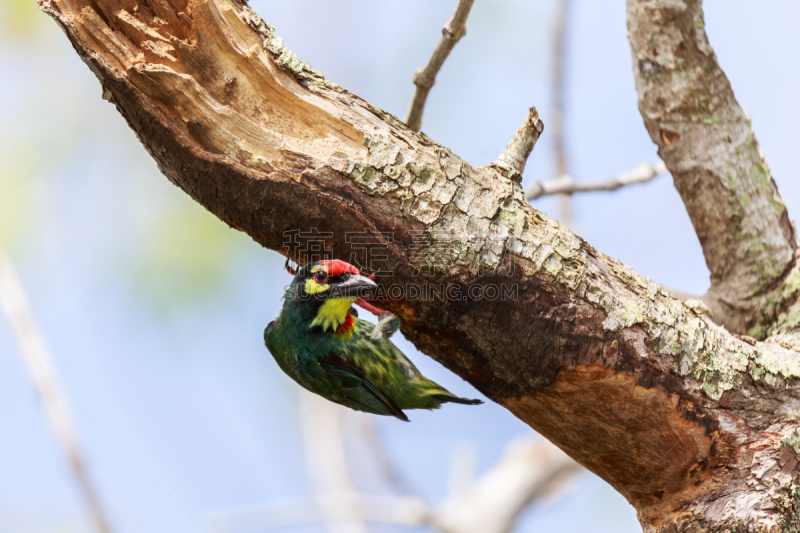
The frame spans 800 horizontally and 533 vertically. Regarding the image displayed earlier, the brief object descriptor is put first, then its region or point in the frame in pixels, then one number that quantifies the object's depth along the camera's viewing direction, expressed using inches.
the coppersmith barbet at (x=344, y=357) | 258.4
